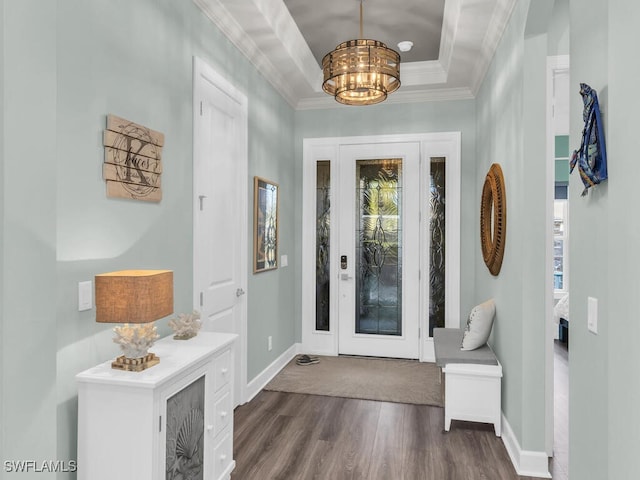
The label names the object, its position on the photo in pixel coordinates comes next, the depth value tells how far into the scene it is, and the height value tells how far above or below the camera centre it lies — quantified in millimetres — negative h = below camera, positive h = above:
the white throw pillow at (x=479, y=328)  3145 -674
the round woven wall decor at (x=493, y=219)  2992 +130
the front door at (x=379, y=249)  4641 -149
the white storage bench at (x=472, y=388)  2916 -1036
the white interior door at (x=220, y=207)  2740 +196
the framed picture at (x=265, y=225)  3678 +96
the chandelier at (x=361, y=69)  3039 +1199
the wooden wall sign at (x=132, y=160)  1899 +356
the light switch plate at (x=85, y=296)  1741 -252
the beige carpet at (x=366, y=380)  3649 -1340
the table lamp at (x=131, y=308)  1662 -284
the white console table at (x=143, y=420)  1595 -720
